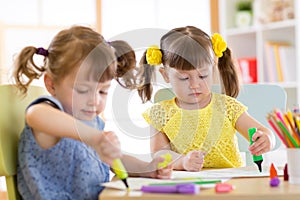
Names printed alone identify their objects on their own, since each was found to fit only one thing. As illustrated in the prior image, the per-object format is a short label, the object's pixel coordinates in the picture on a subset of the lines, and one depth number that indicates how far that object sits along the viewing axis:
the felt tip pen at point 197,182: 1.13
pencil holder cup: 1.16
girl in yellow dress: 1.50
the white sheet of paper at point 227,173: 1.25
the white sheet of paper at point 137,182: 1.12
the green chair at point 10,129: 1.24
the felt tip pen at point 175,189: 1.07
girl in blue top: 1.18
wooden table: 1.06
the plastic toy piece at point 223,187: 1.08
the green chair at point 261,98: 1.75
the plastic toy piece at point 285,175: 1.20
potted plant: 3.35
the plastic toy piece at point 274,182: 1.13
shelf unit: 3.05
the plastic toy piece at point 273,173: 1.22
